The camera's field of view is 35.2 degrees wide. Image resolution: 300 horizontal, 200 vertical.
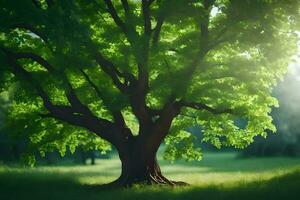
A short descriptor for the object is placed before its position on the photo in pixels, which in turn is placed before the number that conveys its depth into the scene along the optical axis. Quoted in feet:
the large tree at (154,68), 67.46
